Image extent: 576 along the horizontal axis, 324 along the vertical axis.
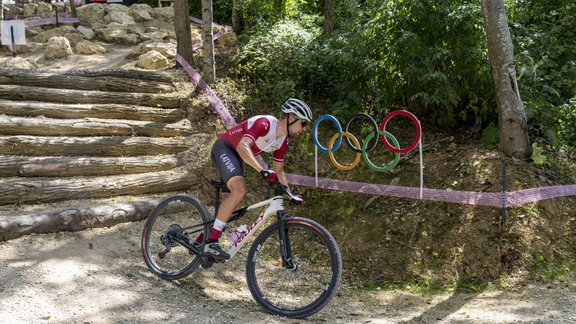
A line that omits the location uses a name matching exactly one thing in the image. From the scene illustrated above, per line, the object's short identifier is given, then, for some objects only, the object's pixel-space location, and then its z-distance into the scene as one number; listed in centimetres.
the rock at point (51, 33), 1664
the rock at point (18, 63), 1275
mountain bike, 545
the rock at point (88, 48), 1530
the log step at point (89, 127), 887
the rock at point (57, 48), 1470
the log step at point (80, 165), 797
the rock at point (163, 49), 1350
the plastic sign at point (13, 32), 1452
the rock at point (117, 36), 1662
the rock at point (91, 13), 1919
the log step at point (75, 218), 654
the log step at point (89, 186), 742
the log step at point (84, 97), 984
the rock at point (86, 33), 1680
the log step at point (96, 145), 843
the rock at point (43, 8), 2377
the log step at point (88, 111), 937
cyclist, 559
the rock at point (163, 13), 1950
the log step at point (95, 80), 1032
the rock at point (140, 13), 1919
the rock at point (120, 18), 1862
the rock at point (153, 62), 1273
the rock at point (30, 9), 2375
